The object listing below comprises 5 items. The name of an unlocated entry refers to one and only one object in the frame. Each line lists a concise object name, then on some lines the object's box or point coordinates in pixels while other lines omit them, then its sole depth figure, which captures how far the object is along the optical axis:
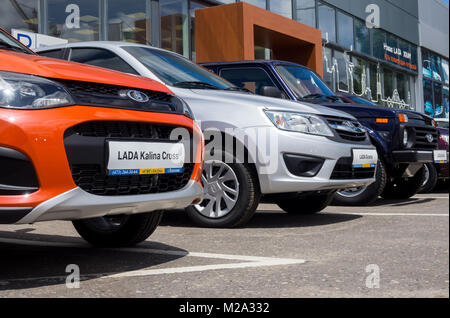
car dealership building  11.22
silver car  5.13
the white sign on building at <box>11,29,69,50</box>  9.81
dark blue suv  6.88
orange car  2.95
